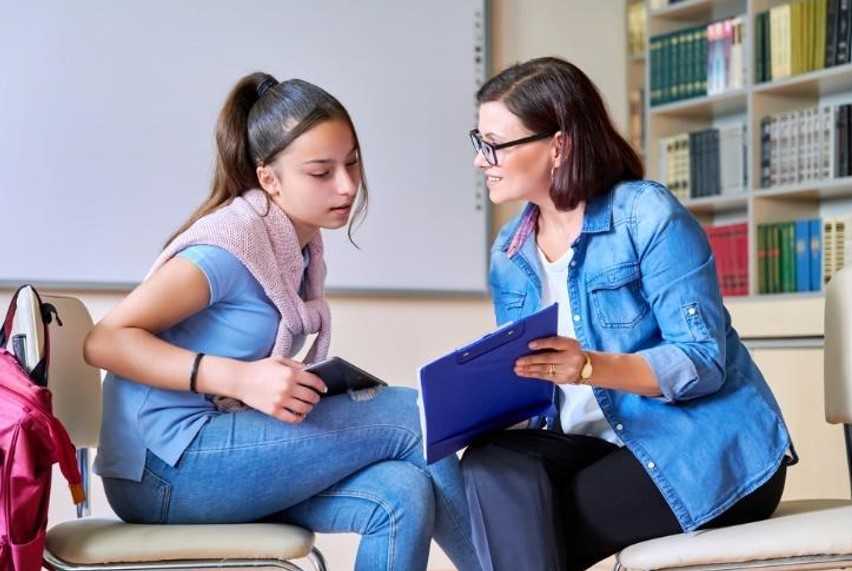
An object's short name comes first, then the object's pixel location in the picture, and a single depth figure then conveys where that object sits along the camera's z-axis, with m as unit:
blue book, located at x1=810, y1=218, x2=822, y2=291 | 3.28
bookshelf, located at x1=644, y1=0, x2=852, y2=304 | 3.29
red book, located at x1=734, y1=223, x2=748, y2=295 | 3.48
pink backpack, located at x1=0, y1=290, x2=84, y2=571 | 1.46
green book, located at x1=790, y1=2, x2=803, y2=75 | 3.27
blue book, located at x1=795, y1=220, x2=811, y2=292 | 3.29
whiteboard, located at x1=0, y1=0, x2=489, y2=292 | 2.71
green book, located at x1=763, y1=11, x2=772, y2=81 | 3.36
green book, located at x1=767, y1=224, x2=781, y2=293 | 3.36
